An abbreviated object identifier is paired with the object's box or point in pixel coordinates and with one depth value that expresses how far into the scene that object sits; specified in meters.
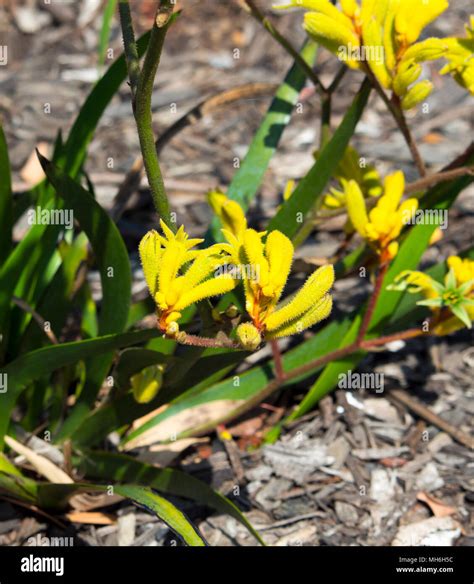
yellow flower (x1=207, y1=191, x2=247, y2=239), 0.86
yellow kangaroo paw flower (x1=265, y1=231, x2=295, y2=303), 0.79
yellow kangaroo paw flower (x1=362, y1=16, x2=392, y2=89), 0.87
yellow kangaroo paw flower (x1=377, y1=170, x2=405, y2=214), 0.88
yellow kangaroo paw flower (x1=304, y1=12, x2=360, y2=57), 0.87
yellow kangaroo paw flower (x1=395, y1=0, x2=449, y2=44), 0.86
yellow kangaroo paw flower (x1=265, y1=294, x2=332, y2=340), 0.81
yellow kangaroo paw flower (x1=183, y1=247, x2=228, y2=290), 0.79
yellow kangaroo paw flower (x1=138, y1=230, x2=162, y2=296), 0.79
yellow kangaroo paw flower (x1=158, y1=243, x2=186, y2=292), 0.79
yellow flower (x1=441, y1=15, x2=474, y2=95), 0.89
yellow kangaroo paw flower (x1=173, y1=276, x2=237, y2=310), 0.79
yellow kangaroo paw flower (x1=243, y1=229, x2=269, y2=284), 0.79
